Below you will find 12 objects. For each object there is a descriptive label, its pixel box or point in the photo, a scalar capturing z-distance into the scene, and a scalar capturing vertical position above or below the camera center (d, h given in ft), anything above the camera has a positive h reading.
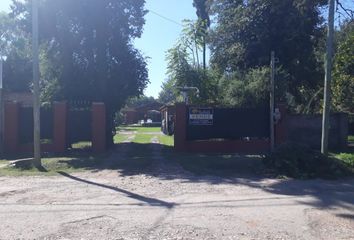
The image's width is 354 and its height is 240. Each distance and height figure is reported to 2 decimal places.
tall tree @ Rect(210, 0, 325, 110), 93.86 +15.08
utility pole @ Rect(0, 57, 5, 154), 72.90 -2.73
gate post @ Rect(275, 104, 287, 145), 70.64 -2.68
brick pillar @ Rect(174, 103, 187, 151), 69.15 -2.74
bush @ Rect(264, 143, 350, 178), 45.75 -5.41
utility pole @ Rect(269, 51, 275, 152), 58.20 -0.56
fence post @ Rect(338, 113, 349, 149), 78.79 -3.22
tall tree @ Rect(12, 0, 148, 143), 83.10 +11.10
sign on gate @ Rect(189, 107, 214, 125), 69.77 -1.09
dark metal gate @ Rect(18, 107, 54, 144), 74.08 -2.52
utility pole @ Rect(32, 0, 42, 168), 55.01 +0.84
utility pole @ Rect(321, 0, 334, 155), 52.60 +3.27
